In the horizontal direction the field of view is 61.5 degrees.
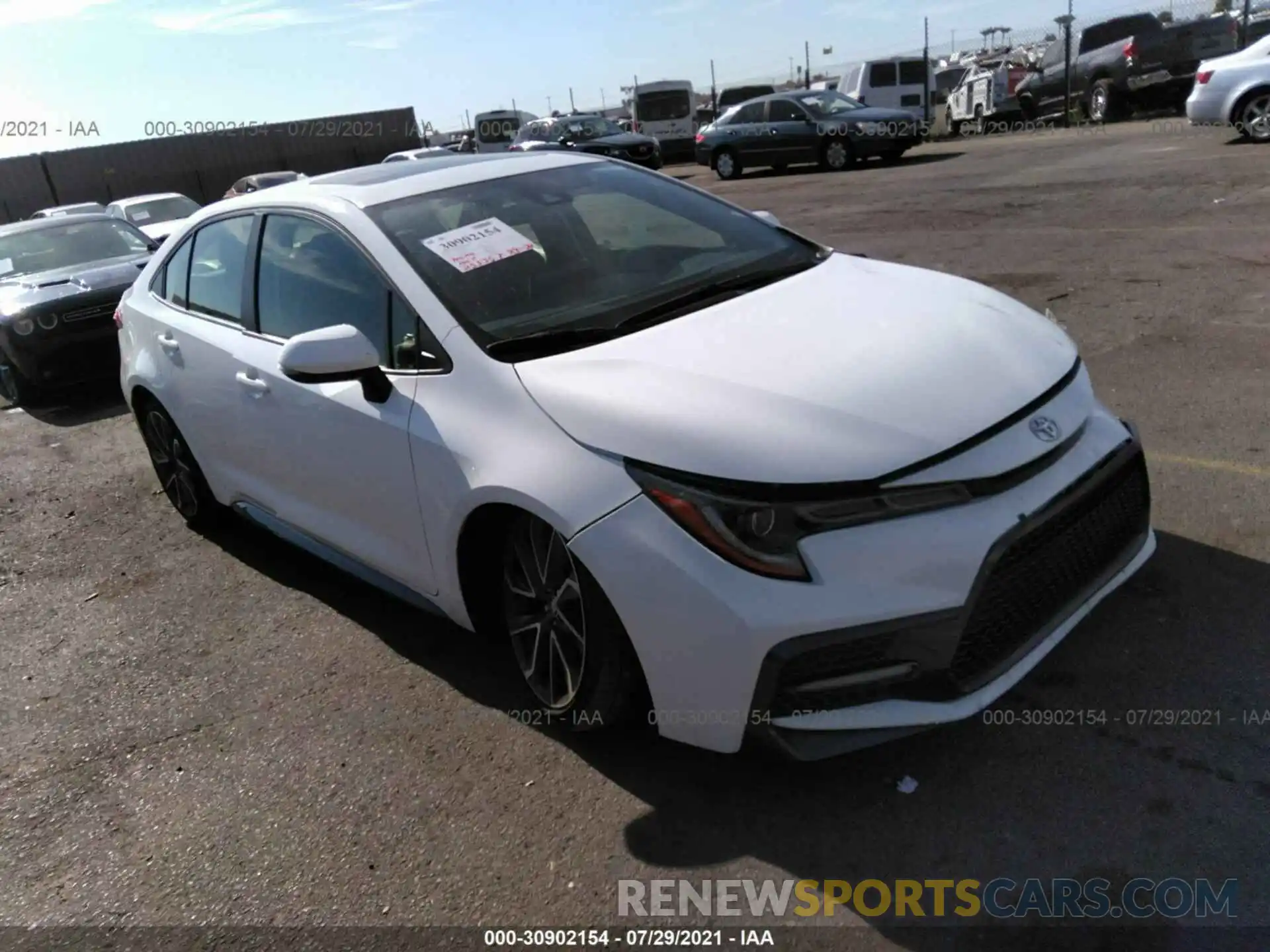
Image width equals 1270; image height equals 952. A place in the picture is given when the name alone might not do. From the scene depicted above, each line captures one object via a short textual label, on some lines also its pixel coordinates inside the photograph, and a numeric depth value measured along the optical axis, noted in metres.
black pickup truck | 19.14
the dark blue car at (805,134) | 19.31
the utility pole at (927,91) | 23.98
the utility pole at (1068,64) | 21.80
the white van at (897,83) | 24.08
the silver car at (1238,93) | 13.48
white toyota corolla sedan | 2.55
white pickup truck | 23.98
